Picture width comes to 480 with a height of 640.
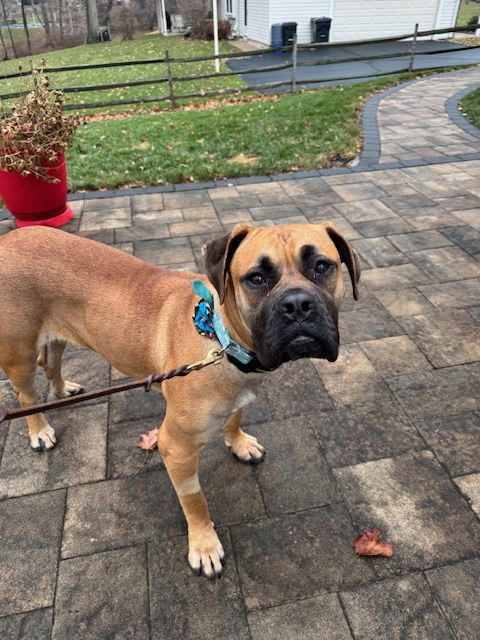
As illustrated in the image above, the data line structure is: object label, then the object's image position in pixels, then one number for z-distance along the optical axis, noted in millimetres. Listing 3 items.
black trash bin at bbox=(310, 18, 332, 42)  23375
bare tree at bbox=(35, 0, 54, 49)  41094
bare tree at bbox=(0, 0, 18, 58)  35500
